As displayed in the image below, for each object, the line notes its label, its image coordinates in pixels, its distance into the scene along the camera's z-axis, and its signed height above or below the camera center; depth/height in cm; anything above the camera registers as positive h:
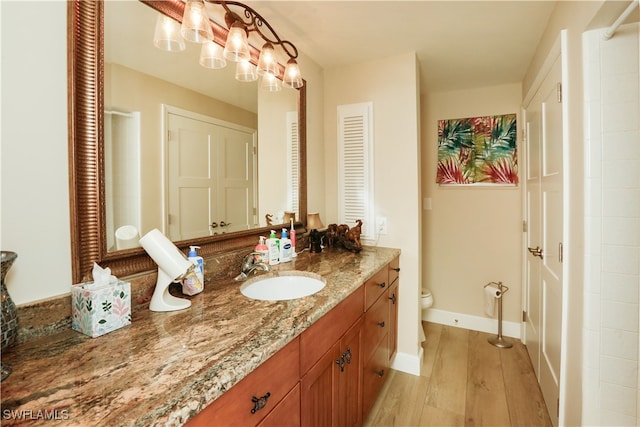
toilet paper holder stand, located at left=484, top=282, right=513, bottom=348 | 253 -114
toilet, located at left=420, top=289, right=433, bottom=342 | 286 -88
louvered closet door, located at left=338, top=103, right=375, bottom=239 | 223 +35
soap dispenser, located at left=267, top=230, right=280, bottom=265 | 165 -21
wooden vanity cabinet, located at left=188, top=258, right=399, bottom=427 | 75 -57
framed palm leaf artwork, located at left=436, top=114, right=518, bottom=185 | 265 +54
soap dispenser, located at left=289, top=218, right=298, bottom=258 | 181 -18
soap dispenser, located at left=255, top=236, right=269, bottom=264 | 152 -21
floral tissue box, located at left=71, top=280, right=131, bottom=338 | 82 -27
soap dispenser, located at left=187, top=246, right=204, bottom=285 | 116 -20
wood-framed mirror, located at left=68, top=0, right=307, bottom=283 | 88 +22
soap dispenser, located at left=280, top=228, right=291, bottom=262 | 172 -21
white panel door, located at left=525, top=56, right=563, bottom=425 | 157 -16
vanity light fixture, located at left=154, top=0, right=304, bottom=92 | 116 +79
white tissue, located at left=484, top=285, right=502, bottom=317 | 263 -82
